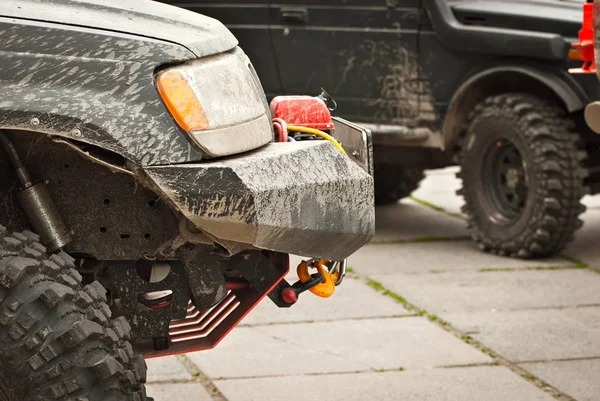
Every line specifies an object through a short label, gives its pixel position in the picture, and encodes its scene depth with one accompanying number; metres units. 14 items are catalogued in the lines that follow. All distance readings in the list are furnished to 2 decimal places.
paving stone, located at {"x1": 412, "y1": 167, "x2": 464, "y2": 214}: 14.98
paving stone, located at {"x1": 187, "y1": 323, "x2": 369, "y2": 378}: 8.12
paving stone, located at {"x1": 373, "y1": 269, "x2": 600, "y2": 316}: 9.98
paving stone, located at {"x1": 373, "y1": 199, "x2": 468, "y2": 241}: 13.10
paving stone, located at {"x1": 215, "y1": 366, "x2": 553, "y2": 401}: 7.53
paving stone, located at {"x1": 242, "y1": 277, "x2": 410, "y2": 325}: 9.55
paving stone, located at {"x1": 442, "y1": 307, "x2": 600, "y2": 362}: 8.53
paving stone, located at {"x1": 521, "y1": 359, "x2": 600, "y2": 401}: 7.60
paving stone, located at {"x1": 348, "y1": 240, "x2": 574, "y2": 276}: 11.42
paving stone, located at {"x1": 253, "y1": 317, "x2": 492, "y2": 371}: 8.37
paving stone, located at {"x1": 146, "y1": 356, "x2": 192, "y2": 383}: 7.94
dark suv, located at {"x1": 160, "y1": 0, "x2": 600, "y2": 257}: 11.23
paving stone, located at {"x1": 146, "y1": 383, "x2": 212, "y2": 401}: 7.50
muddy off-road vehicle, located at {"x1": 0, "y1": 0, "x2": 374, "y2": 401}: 4.85
